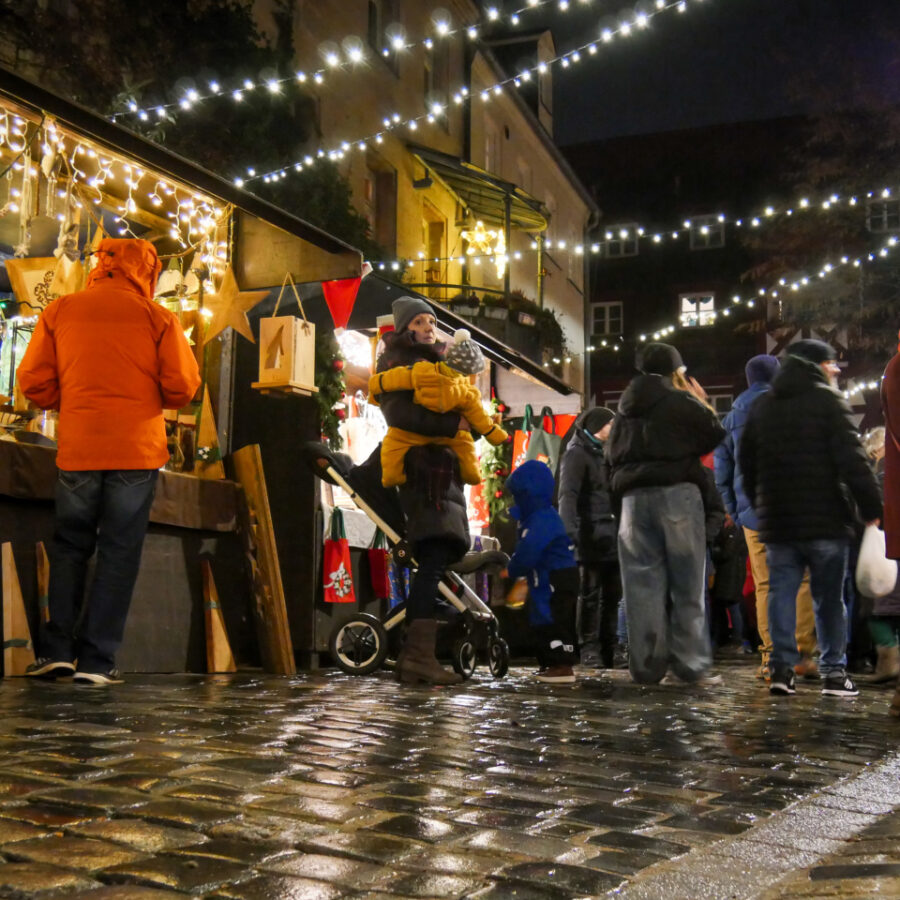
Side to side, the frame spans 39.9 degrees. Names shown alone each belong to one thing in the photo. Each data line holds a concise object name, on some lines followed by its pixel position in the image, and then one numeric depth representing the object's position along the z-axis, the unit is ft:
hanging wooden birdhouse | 28.84
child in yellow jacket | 23.36
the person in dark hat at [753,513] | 28.94
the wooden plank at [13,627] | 21.59
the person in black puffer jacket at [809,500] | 24.17
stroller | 25.26
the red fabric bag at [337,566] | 30.12
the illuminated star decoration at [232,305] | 29.14
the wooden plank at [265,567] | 27.04
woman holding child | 22.63
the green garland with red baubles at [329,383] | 33.86
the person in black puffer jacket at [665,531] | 24.71
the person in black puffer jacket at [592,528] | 33.14
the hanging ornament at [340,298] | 30.71
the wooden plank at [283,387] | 29.06
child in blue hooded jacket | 26.06
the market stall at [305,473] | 29.84
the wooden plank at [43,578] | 22.84
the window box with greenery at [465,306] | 76.28
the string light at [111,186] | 26.04
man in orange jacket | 20.10
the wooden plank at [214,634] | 26.84
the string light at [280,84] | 36.65
